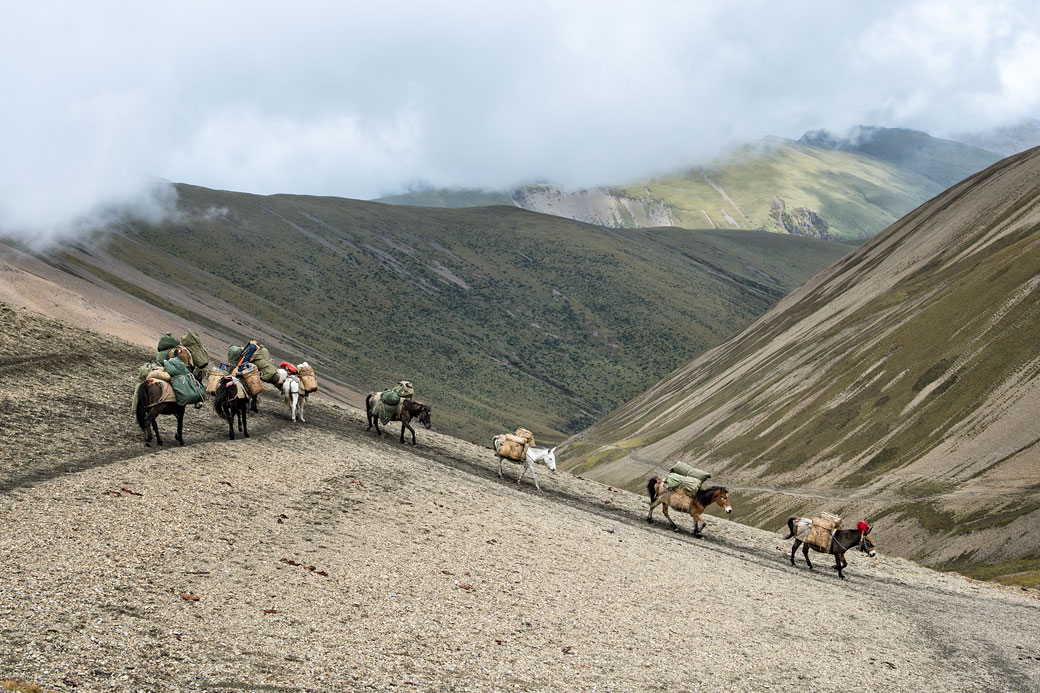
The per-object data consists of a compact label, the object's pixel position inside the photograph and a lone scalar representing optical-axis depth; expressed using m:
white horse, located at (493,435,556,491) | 38.03
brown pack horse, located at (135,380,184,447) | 27.89
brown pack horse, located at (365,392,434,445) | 39.44
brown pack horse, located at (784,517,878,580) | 33.56
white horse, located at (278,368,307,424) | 37.16
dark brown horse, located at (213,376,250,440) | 30.50
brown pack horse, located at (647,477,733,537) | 35.00
